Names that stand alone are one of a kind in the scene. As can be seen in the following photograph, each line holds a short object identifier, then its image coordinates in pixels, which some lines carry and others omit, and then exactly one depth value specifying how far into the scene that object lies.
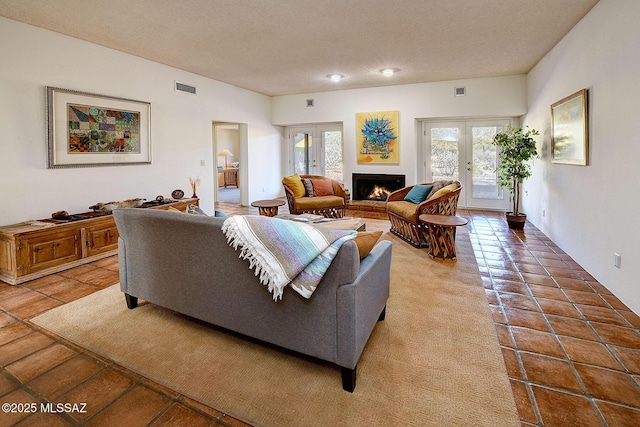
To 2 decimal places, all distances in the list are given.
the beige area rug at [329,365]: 1.54
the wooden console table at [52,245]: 3.09
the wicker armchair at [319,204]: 5.52
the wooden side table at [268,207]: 5.21
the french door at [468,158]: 6.74
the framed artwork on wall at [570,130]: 3.32
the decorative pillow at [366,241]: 1.82
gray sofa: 1.63
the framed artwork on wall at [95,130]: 3.76
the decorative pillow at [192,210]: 2.44
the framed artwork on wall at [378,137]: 6.95
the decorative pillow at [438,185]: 4.54
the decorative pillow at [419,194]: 4.65
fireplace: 7.14
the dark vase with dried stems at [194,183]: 5.64
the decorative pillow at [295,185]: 5.73
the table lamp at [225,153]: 11.69
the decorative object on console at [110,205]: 4.01
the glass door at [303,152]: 8.20
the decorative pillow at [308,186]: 5.91
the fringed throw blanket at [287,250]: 1.59
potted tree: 4.93
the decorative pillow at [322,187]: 5.94
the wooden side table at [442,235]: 3.66
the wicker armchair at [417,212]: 4.06
